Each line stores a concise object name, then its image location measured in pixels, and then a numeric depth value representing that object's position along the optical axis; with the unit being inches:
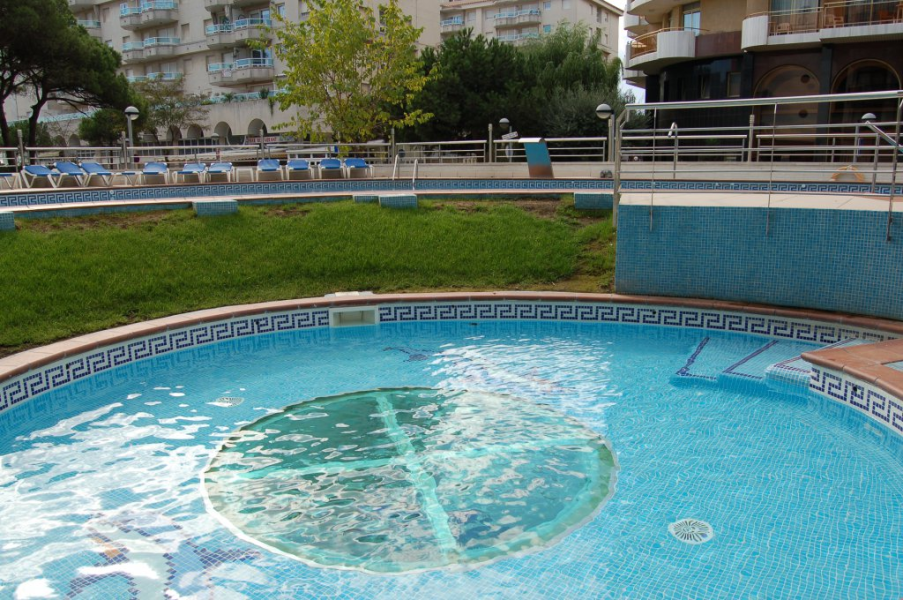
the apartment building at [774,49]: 898.1
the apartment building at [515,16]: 2092.8
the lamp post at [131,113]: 748.5
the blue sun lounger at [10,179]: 585.9
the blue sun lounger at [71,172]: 617.0
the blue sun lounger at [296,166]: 703.7
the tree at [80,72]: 1144.2
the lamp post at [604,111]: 576.8
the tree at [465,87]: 1118.4
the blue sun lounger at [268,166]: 697.8
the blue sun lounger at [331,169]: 713.0
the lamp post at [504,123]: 879.8
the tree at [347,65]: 922.7
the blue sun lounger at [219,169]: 681.0
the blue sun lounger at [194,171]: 678.5
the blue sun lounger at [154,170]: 657.6
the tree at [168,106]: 1697.0
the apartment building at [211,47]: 1737.2
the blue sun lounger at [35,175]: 591.8
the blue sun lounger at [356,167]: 731.4
